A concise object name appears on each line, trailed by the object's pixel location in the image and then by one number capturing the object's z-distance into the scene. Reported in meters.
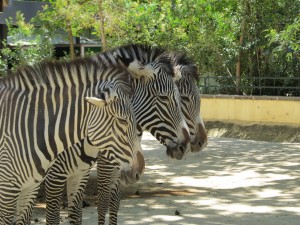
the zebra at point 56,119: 8.26
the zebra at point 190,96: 12.57
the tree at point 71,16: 29.90
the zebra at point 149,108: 10.85
